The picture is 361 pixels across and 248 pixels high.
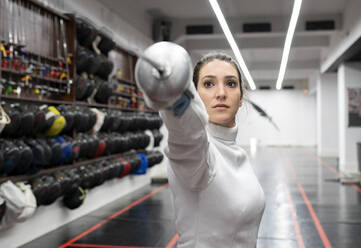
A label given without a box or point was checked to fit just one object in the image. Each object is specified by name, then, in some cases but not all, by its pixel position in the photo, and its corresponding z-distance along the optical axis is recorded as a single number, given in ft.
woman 3.26
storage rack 15.49
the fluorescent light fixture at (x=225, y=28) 20.15
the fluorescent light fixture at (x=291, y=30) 20.21
